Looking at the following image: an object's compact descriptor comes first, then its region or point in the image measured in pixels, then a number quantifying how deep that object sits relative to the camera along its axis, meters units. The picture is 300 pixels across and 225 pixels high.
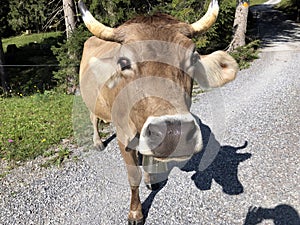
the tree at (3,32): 13.19
